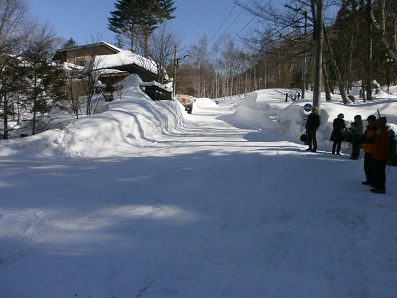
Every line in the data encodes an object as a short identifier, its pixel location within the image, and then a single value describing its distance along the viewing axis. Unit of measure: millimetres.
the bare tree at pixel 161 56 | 30391
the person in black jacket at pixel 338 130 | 9891
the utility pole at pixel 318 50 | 12695
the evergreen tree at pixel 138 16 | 38250
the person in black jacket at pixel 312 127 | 10398
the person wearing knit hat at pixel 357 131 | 9324
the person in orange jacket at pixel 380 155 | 5723
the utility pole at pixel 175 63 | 33206
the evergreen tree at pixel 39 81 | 10211
